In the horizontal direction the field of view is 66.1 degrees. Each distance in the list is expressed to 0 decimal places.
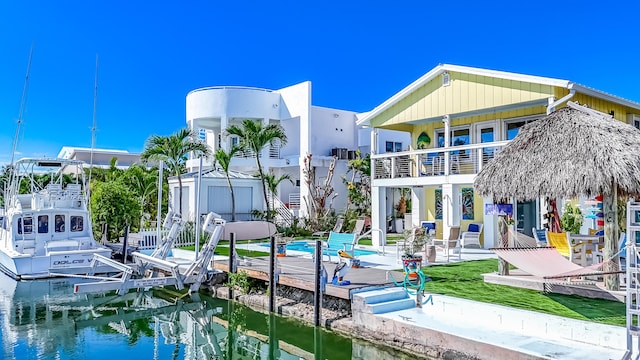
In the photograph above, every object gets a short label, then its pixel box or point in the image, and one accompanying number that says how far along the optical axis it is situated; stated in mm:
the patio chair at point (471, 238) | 16875
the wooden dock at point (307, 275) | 10750
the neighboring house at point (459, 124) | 15852
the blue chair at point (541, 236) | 13331
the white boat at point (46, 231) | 16719
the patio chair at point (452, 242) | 14797
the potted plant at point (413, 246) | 10781
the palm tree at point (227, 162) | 23609
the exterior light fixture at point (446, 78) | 17859
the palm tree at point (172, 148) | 23906
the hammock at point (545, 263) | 8242
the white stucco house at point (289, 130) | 29328
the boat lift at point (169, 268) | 13223
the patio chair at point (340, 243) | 13966
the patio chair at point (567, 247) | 11242
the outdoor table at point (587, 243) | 11320
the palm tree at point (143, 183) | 27203
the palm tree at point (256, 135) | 24266
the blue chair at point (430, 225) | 19334
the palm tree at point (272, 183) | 26656
